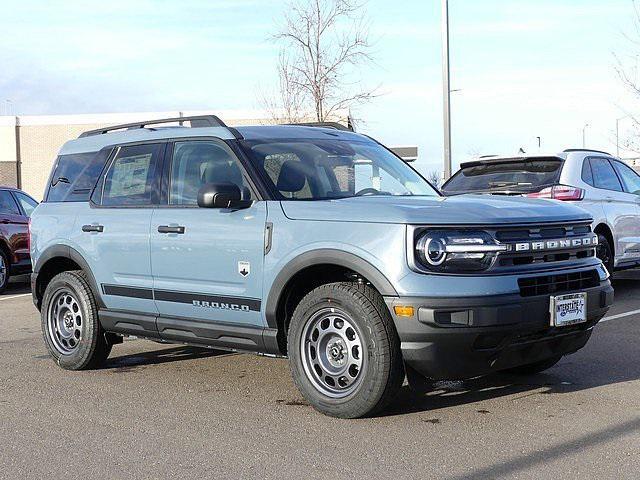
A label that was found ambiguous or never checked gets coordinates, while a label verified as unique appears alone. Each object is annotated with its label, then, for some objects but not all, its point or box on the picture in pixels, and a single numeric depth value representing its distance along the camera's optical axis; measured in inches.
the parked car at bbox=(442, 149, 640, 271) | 377.4
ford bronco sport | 190.7
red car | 519.8
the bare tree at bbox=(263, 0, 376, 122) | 807.1
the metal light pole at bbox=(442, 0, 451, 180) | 733.3
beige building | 1668.3
